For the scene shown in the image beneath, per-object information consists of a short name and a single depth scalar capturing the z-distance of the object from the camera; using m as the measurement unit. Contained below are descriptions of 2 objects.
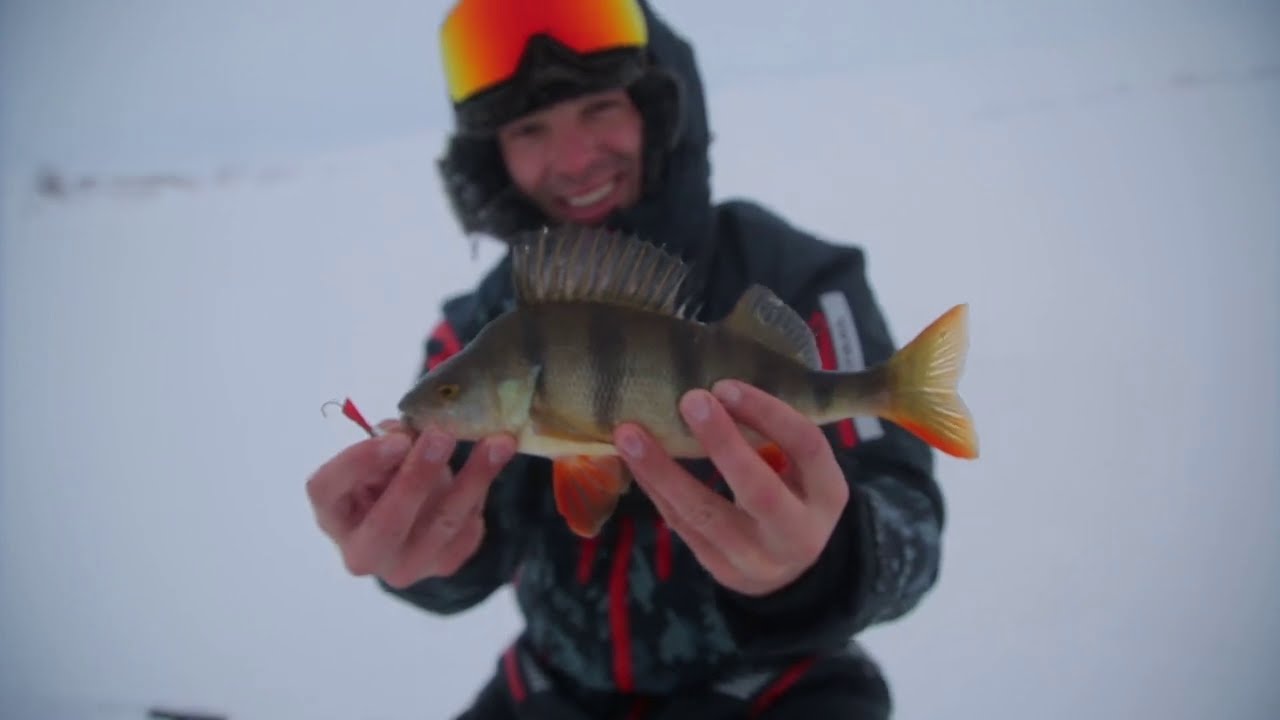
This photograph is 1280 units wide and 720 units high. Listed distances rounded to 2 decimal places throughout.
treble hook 0.90
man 0.92
